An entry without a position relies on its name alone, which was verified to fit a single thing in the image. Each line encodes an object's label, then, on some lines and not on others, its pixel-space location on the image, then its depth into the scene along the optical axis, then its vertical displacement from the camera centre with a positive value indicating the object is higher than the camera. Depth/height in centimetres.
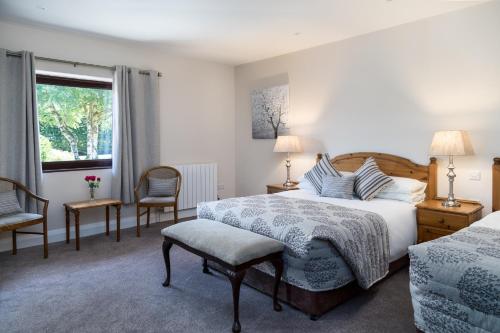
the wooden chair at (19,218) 337 -60
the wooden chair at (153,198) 450 -50
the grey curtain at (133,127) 460 +44
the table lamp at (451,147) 320 +7
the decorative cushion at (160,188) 475 -42
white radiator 532 -42
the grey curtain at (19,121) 381 +44
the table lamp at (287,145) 482 +16
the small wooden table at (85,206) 393 -56
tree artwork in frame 525 +72
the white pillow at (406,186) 354 -33
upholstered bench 228 -64
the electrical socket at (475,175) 339 -21
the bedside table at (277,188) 474 -44
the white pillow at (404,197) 350 -44
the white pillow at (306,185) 424 -37
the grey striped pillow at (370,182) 365 -29
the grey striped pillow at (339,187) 376 -35
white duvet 300 -57
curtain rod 383 +121
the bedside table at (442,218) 306 -58
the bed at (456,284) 173 -70
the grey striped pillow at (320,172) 411 -20
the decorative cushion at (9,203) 355 -46
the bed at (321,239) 239 -65
